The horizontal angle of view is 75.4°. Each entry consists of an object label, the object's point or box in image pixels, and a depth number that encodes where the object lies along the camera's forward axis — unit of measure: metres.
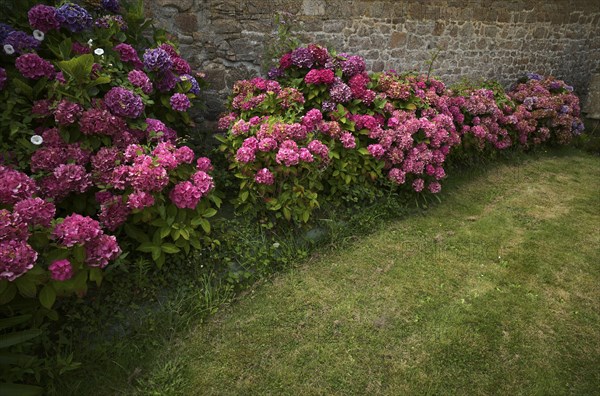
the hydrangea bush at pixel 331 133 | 3.77
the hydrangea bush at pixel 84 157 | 2.40
